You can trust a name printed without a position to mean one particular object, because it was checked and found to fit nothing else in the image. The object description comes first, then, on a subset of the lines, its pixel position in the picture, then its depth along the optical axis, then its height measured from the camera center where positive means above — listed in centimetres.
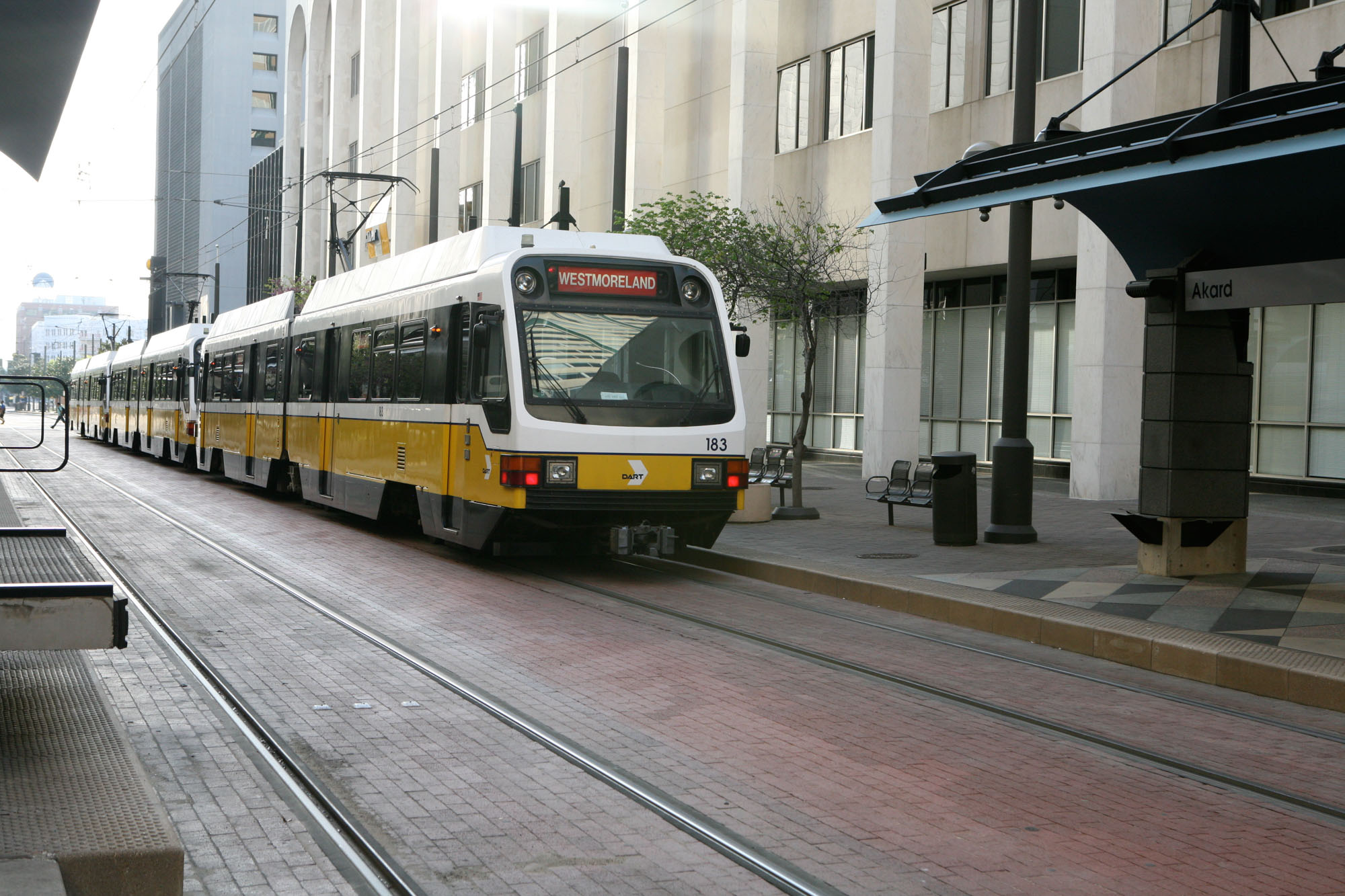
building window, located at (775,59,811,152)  3266 +714
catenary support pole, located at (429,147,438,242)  4750 +706
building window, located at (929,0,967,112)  2864 +737
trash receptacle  1491 -87
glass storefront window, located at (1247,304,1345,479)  2248 +59
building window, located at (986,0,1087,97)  2614 +724
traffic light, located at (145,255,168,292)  10016 +966
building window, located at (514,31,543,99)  4441 +1077
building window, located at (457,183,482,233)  5175 +736
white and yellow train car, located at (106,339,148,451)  3856 -5
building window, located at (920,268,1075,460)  2812 +115
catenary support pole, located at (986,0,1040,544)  1484 +58
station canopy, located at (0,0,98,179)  670 +177
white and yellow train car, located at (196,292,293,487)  2183 +7
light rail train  1227 +8
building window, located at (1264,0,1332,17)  2170 +657
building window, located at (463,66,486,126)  5038 +1109
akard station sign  1056 +111
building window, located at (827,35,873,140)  3048 +717
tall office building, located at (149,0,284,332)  11394 +2265
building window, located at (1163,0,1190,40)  2372 +691
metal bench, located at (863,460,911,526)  1711 -89
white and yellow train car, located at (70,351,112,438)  4681 -14
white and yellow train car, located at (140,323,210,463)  3008 -2
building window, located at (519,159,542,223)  4616 +705
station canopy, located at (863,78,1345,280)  891 +179
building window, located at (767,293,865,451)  3462 +73
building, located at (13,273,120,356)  18644 +1083
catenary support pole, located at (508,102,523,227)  2894 +476
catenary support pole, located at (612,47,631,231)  2577 +524
